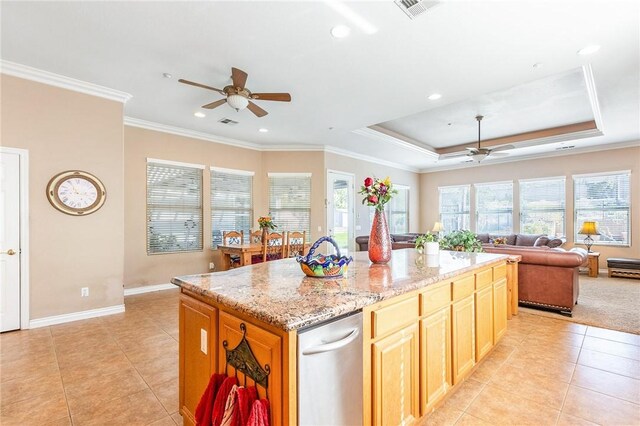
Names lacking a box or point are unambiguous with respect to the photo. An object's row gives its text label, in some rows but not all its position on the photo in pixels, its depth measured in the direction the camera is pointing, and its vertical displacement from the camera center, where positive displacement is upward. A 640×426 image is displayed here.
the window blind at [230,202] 5.95 +0.21
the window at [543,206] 7.39 +0.15
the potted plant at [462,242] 3.81 -0.41
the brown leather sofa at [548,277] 3.81 -0.88
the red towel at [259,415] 1.10 -0.76
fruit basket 1.73 -0.31
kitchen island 1.13 -0.57
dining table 4.48 -0.61
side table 6.26 -1.11
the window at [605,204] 6.57 +0.17
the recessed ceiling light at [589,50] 2.91 +1.63
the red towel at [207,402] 1.34 -0.88
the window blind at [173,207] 5.18 +0.09
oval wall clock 3.60 +0.25
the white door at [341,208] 6.97 +0.09
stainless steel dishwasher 1.13 -0.66
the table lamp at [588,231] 6.36 -0.41
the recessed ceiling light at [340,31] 2.59 +1.61
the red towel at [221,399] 1.27 -0.82
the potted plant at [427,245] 2.82 -0.32
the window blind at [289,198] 6.70 +0.32
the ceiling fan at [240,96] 3.21 +1.32
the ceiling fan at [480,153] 5.54 +1.13
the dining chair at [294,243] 4.92 -0.54
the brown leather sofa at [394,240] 6.64 -0.68
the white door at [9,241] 3.31 -0.33
